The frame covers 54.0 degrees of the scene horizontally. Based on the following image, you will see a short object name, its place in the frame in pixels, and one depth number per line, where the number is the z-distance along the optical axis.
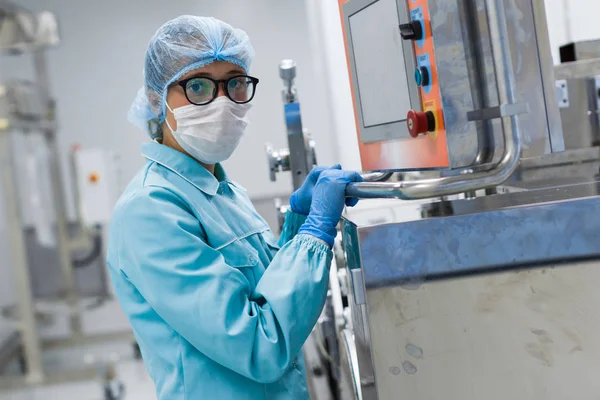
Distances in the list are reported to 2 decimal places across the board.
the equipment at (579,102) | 1.56
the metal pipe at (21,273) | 3.54
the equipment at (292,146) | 1.64
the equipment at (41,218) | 3.58
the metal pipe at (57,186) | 3.91
